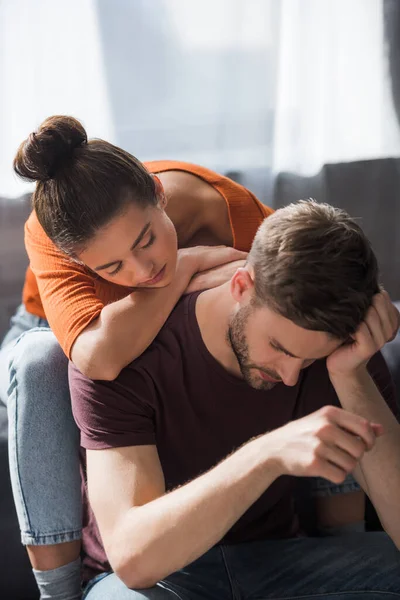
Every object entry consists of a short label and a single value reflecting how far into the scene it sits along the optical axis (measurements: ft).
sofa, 10.20
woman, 7.11
